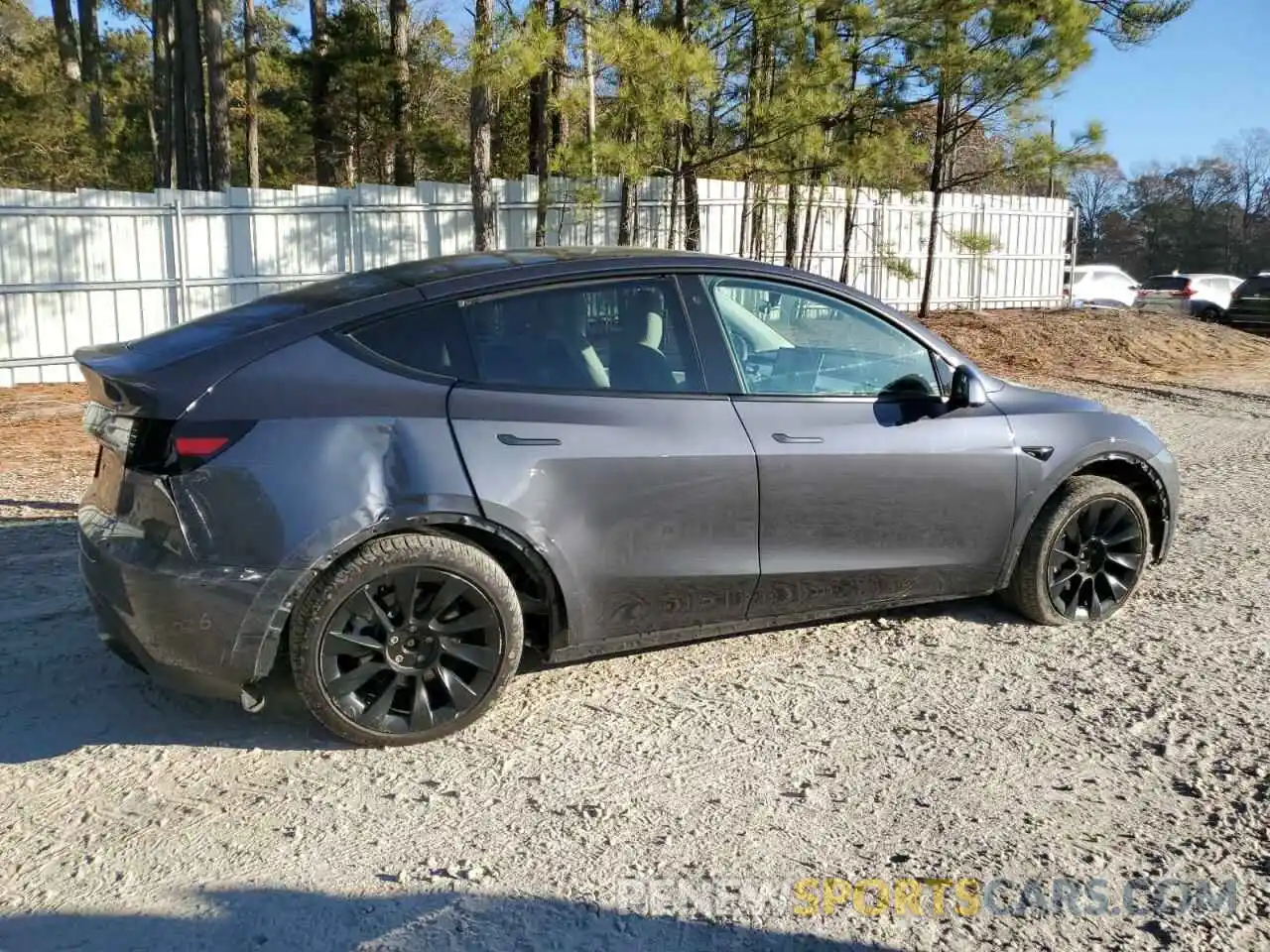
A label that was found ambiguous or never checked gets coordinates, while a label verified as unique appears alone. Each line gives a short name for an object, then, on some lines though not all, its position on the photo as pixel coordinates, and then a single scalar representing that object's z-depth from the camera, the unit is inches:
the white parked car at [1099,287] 960.3
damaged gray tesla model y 136.6
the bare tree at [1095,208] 2598.4
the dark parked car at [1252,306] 857.5
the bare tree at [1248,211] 2417.6
